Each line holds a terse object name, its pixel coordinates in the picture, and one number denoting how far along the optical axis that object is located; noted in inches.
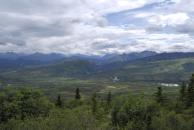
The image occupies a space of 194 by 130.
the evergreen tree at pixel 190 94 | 2642.9
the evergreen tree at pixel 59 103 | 3156.8
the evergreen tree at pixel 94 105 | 3004.3
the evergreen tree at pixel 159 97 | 2843.6
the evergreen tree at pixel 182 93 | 2846.0
